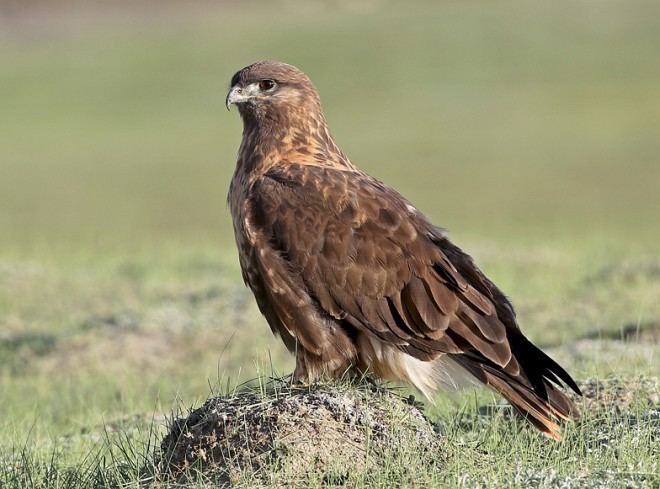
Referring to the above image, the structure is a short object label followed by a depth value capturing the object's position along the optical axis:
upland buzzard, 10.96
